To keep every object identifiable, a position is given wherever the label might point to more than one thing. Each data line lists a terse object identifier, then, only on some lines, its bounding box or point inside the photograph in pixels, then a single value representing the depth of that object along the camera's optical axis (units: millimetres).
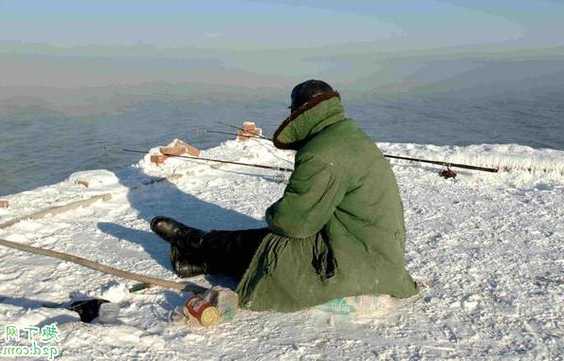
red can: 3873
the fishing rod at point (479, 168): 8334
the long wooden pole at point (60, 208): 6635
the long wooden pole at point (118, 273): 4438
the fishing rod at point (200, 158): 9438
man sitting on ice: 3801
